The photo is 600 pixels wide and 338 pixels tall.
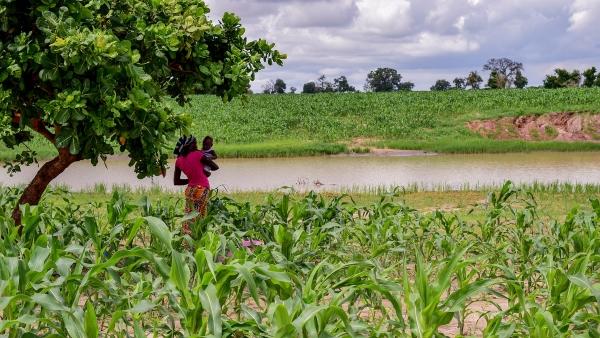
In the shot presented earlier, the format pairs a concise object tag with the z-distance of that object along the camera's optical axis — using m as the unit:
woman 9.12
